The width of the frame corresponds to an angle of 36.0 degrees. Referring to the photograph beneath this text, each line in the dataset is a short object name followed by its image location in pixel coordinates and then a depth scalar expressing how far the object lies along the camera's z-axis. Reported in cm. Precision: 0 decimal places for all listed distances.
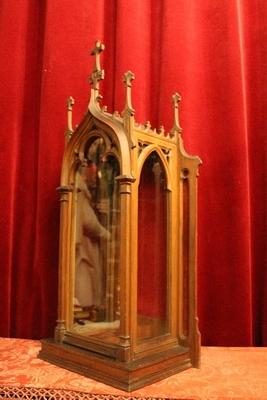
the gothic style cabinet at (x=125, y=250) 92
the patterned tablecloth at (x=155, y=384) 84
